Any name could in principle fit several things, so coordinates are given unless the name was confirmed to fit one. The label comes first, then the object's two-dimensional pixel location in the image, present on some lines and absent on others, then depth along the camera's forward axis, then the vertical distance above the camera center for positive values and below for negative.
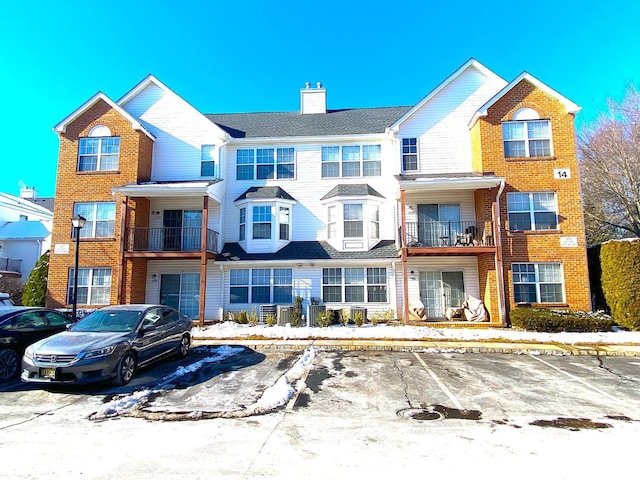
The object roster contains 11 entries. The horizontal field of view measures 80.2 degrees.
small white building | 28.41 +3.60
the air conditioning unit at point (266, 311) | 16.30 -1.01
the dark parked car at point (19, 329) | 7.97 -0.95
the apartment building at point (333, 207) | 15.98 +3.66
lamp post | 13.36 +2.31
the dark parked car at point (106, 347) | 6.87 -1.17
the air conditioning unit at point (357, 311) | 15.78 -1.04
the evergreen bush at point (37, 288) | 17.14 +0.00
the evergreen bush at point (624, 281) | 13.66 +0.20
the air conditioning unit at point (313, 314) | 15.53 -1.09
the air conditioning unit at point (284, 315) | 15.58 -1.14
